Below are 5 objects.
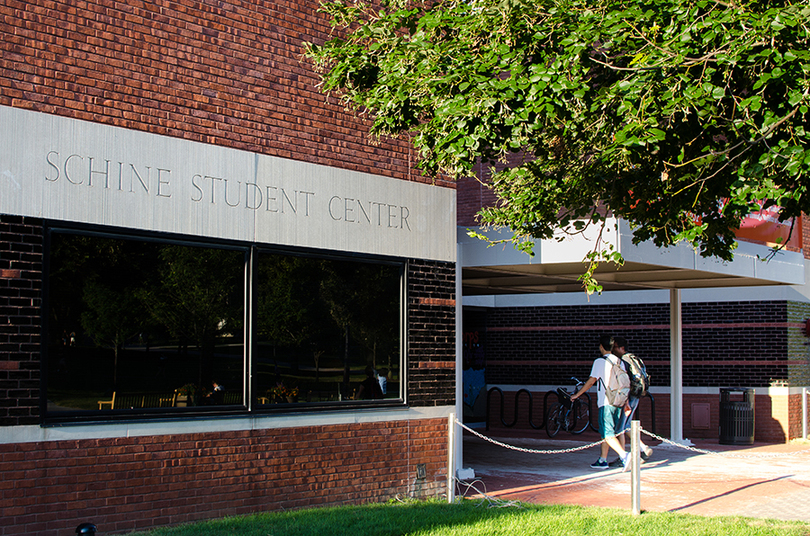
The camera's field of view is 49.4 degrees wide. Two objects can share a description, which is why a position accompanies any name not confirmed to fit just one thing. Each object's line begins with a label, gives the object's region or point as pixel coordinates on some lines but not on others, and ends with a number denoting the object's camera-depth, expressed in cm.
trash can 1719
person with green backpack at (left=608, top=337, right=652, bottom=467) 1342
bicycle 1884
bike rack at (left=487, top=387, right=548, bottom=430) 1984
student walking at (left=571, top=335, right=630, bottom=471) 1304
